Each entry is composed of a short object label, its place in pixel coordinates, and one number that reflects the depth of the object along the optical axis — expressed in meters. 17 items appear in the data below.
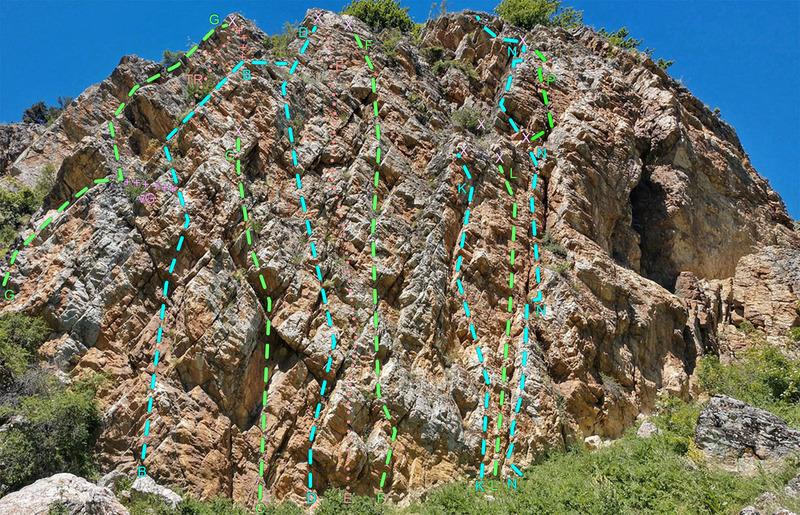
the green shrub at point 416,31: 23.74
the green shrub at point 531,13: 25.69
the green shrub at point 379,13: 23.84
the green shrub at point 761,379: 14.84
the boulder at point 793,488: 9.97
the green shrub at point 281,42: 19.62
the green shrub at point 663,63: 29.38
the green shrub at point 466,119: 19.94
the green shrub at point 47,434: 11.70
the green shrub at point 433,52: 22.92
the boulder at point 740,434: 11.78
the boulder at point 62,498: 9.38
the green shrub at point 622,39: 27.81
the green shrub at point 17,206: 20.56
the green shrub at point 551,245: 16.83
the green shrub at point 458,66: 22.06
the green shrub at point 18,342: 12.93
